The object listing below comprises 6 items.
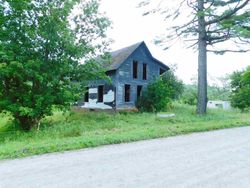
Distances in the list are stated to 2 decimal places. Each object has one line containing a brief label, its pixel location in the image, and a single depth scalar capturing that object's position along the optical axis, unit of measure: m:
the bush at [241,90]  30.01
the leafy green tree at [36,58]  13.05
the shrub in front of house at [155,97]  23.62
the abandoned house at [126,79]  23.64
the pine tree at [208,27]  18.78
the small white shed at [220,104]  45.90
